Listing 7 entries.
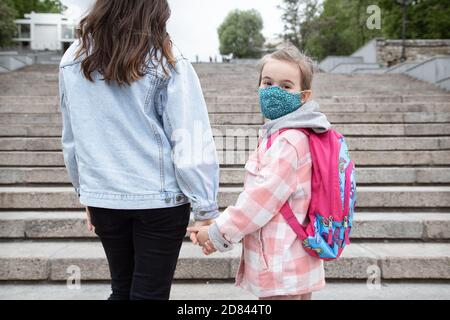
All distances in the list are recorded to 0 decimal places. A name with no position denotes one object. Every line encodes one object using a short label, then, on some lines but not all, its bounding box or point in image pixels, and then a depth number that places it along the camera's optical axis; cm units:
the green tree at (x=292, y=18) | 3512
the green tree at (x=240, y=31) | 6159
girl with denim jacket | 150
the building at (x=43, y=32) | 5919
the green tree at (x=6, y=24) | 2722
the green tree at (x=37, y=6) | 4703
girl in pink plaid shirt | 157
